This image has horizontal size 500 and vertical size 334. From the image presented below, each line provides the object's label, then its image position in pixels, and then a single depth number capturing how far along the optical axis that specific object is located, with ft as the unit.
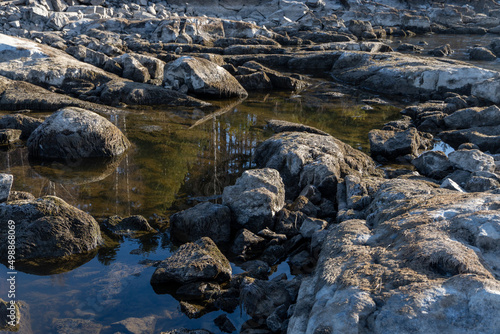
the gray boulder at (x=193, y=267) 14.39
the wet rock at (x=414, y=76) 43.62
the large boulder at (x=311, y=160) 21.53
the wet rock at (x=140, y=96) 38.14
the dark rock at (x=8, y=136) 27.55
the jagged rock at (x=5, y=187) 17.91
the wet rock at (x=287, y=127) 29.58
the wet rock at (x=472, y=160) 22.08
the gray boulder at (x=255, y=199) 18.34
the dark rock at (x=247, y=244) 16.78
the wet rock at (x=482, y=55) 65.87
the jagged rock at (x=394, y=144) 27.78
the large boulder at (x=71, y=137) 25.58
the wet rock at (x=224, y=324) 12.57
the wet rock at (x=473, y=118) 32.60
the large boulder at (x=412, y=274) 8.12
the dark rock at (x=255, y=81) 46.60
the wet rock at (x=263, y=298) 12.87
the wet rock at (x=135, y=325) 12.55
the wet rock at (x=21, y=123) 29.14
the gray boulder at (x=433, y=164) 23.55
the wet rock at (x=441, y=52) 70.33
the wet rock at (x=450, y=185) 17.00
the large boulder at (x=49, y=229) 15.83
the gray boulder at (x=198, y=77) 41.04
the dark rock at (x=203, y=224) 17.49
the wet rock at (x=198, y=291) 13.96
